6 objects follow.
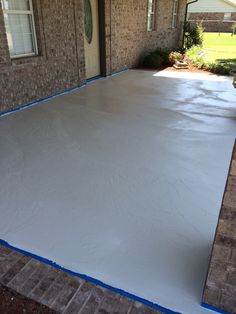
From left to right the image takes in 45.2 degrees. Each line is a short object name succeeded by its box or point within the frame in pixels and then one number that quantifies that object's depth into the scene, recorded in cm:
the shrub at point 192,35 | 1287
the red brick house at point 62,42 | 510
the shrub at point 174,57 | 1032
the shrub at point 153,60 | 987
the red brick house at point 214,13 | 2478
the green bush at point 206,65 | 890
